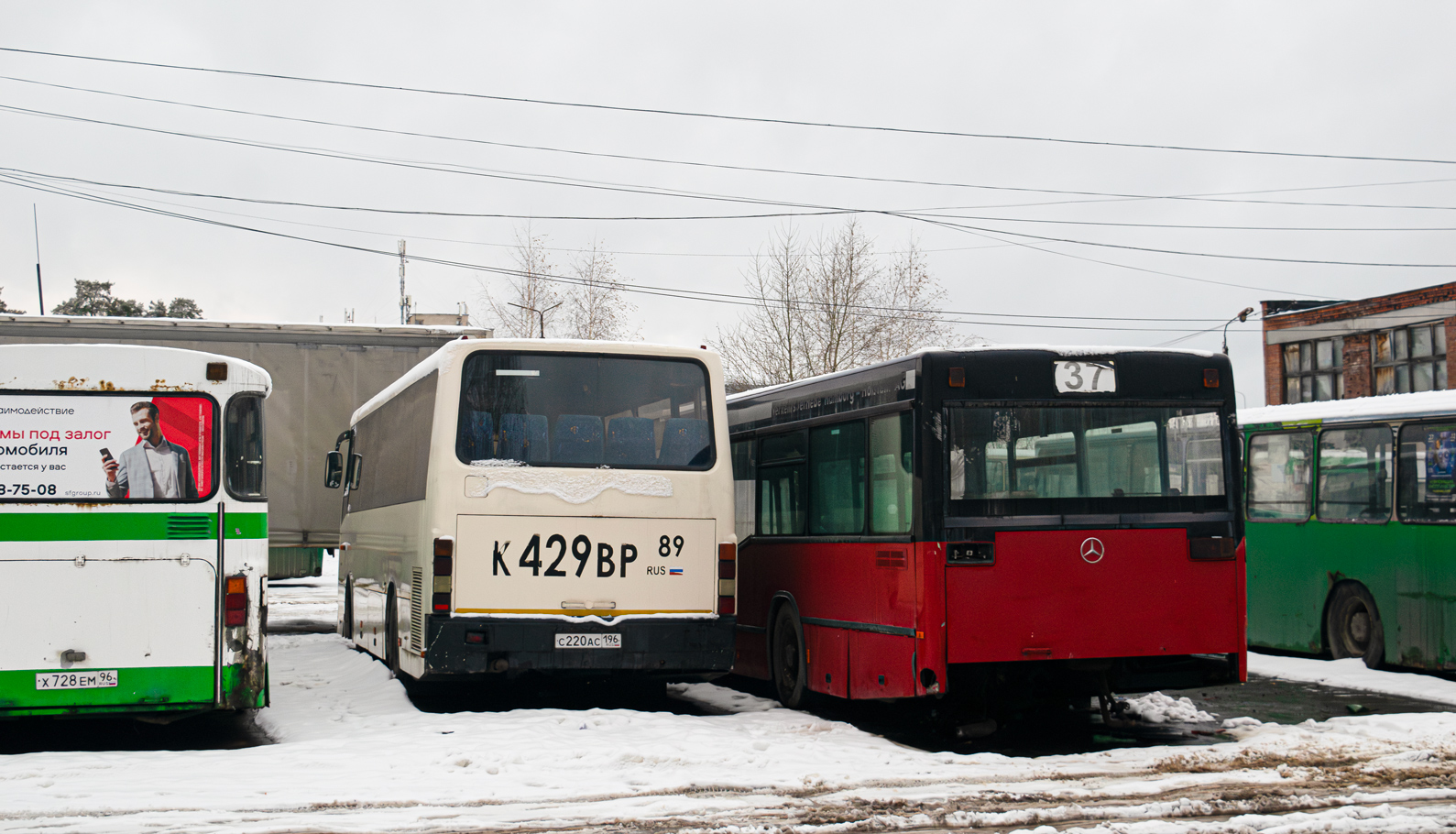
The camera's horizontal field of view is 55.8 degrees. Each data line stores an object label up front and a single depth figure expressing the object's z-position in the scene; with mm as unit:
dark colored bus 9250
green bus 13195
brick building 38500
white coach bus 10094
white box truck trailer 18406
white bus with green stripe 8977
